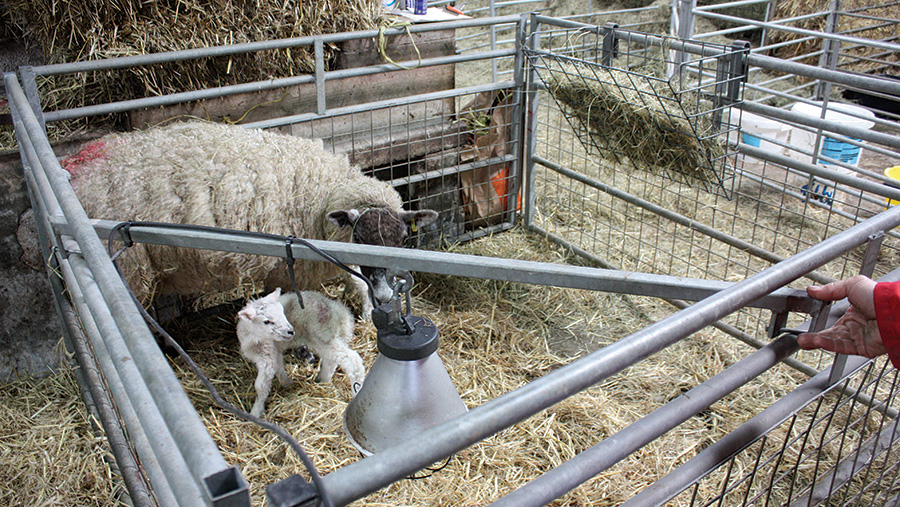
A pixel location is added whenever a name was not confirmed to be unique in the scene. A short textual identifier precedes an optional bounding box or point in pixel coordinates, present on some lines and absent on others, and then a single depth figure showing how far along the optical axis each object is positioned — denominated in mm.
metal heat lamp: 1374
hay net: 3725
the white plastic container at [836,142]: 6316
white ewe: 3504
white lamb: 3547
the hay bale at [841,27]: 8703
